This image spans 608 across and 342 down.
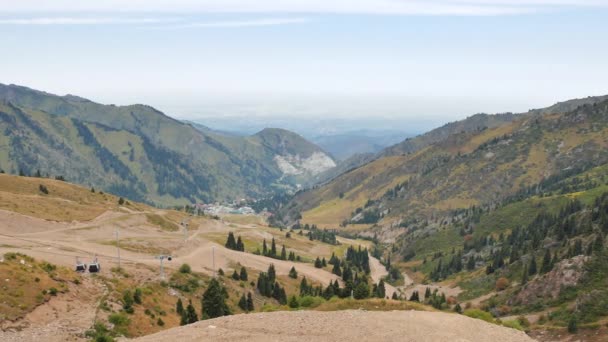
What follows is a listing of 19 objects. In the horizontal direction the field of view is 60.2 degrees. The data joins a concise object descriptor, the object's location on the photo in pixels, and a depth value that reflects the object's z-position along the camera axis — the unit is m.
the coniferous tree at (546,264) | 158.48
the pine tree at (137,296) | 89.14
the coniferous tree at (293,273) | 182.12
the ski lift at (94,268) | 105.12
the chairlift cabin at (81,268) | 103.73
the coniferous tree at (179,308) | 97.11
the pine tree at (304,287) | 152.38
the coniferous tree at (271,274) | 155.75
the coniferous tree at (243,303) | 125.65
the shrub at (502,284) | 179.38
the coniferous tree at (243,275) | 153.00
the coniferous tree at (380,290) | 155.55
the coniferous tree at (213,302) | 98.81
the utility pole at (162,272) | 119.00
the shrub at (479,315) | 87.76
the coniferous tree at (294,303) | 96.88
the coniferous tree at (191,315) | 82.38
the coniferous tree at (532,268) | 172.21
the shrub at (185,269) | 130.62
